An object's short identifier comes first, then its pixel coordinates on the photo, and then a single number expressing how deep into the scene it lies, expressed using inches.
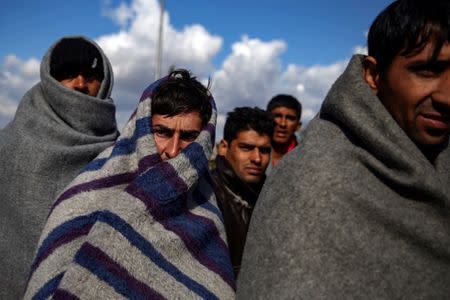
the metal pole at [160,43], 488.4
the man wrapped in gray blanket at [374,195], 57.2
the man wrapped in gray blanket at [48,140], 97.8
